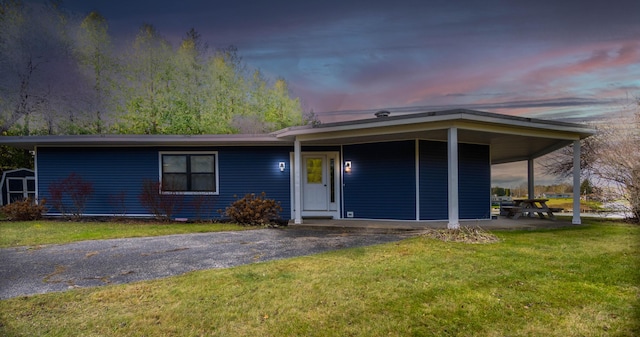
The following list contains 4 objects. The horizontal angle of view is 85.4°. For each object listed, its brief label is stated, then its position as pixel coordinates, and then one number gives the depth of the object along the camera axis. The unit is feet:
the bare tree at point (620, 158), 28.60
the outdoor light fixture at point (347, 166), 29.50
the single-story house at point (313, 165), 26.35
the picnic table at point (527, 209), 29.12
